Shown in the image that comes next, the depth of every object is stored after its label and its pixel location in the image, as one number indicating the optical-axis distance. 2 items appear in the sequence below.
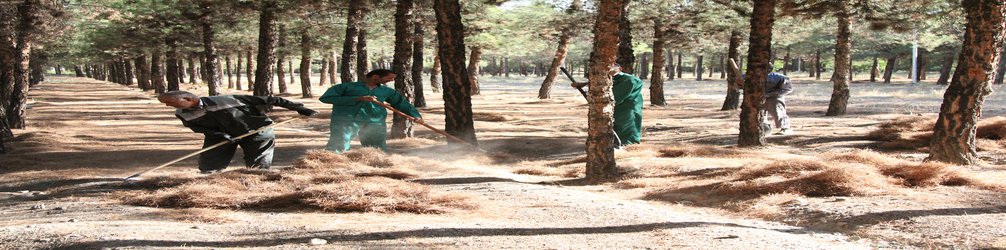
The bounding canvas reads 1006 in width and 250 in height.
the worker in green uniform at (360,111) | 9.64
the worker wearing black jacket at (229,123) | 7.97
